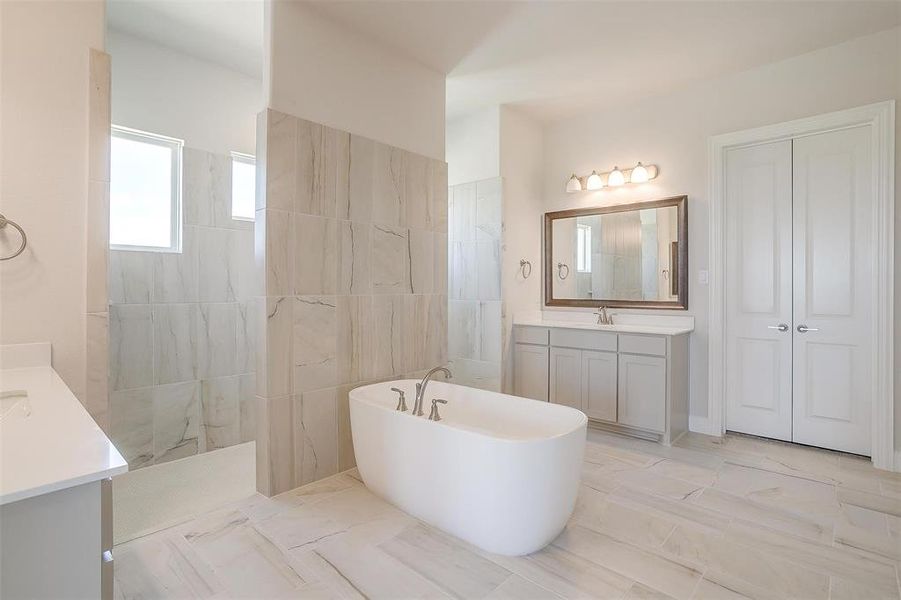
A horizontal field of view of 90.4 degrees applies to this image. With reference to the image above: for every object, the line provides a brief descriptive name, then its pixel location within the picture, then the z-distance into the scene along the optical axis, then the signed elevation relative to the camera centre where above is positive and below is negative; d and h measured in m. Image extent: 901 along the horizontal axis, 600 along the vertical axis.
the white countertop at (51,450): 0.76 -0.30
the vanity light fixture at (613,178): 3.83 +1.12
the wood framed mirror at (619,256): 3.74 +0.43
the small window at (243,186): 3.54 +0.92
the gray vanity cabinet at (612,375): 3.35 -0.59
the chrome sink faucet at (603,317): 4.02 -0.13
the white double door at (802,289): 3.03 +0.11
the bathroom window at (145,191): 3.02 +0.76
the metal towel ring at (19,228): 1.78 +0.28
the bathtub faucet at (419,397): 2.46 -0.53
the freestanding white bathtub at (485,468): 1.90 -0.78
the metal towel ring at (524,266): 4.30 +0.35
